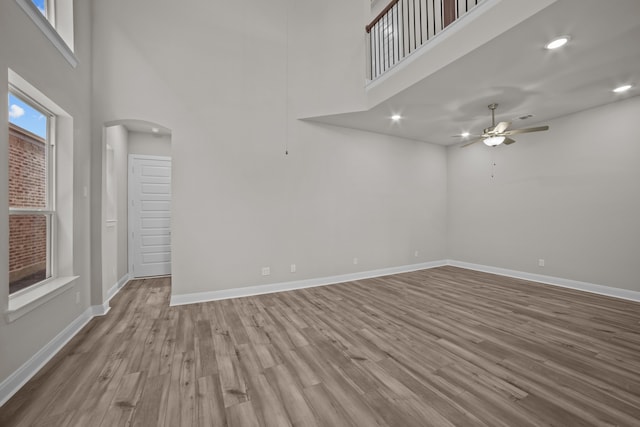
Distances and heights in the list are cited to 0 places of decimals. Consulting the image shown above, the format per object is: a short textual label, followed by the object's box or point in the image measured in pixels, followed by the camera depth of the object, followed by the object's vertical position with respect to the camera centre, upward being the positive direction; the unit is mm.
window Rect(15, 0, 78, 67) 2414 +2130
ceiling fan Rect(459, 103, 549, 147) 3596 +1130
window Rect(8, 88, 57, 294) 2170 +228
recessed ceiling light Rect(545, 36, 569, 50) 2473 +1670
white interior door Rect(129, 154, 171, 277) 4949 +0
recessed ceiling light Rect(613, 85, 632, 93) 3482 +1699
